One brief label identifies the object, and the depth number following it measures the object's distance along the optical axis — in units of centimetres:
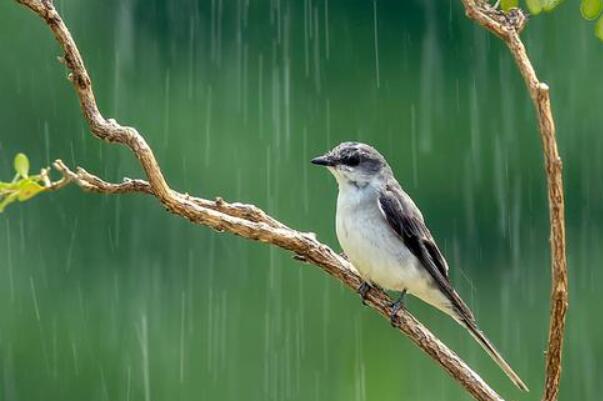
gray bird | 848
